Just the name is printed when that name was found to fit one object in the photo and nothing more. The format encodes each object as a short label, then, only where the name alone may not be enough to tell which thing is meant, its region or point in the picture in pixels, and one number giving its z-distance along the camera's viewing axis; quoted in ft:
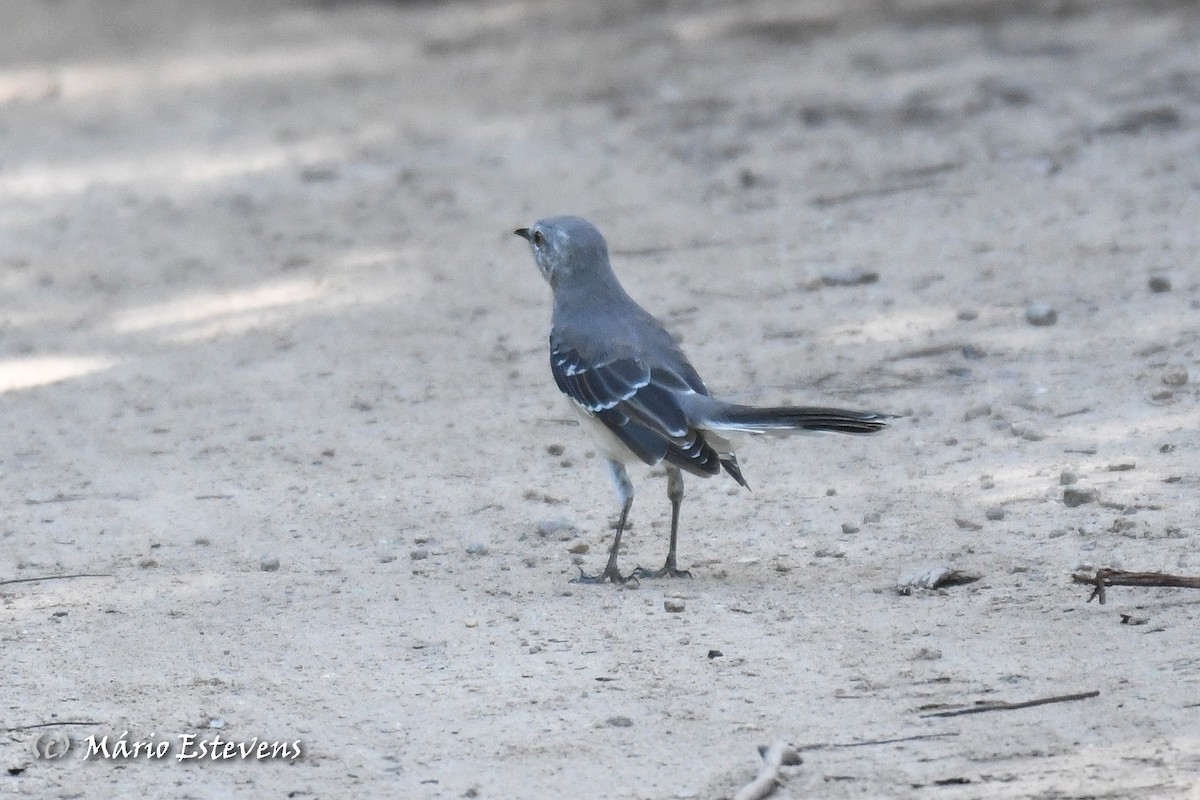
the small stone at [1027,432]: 41.30
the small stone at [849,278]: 53.51
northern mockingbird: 34.81
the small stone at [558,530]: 39.14
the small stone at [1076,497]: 37.22
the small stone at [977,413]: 43.16
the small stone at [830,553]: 36.50
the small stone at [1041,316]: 48.60
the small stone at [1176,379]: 43.01
